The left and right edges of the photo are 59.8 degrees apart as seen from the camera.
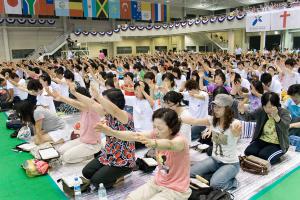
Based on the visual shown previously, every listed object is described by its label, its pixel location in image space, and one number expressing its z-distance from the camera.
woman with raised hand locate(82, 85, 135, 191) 3.21
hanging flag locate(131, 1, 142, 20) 27.19
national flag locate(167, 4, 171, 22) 30.52
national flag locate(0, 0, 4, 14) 20.58
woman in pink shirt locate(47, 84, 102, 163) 3.96
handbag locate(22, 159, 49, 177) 3.91
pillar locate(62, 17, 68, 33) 26.13
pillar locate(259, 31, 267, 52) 18.20
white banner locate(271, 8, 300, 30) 15.52
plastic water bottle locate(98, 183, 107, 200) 3.16
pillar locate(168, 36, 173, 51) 30.62
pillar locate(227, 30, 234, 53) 21.33
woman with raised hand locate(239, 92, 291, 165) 3.68
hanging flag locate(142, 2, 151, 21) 27.72
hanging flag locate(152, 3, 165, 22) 28.39
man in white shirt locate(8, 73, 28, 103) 7.62
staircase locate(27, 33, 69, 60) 23.53
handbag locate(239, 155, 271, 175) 3.67
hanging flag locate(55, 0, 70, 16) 23.27
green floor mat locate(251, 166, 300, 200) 3.23
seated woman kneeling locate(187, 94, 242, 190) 3.07
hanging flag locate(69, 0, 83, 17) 24.12
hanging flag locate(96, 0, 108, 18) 25.38
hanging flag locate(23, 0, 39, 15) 21.76
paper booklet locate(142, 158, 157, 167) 3.85
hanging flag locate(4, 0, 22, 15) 20.95
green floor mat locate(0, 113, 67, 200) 3.43
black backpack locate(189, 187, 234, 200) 2.76
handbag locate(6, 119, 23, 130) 6.32
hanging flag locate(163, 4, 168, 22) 29.33
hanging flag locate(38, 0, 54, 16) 22.52
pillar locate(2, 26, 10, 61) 22.78
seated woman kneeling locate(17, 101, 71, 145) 4.59
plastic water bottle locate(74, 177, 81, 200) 3.16
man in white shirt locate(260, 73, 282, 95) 5.57
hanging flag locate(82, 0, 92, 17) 24.70
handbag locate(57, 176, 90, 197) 3.27
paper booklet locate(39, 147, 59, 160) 4.04
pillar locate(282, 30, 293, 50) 20.08
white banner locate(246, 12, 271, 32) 16.73
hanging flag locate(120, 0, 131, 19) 26.78
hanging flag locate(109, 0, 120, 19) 26.09
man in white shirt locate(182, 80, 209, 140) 4.79
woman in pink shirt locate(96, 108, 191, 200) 2.26
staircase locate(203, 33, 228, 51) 27.28
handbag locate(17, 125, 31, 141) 5.54
